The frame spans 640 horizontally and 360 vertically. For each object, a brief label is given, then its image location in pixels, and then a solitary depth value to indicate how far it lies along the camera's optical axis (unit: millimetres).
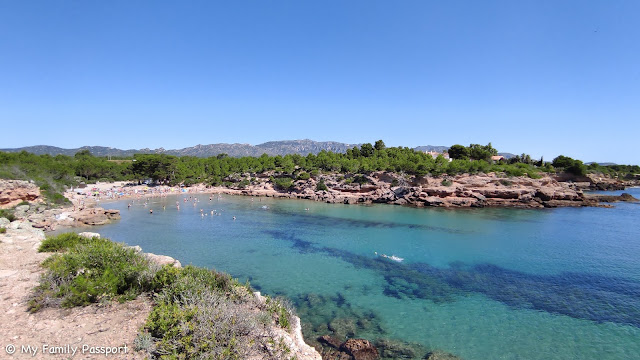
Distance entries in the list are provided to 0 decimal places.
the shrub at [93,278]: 7297
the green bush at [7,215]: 22703
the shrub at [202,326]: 5559
